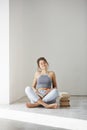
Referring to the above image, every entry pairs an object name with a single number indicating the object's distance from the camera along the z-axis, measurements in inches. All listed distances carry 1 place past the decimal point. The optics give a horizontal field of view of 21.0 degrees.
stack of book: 159.6
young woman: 152.7
